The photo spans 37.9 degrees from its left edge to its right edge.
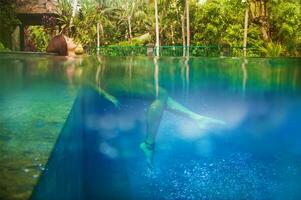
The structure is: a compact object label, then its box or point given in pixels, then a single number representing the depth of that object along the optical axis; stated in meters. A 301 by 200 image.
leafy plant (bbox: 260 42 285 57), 20.47
